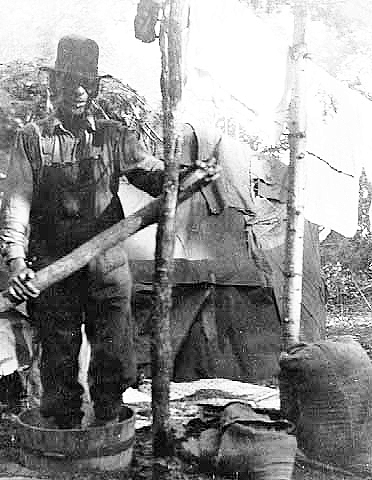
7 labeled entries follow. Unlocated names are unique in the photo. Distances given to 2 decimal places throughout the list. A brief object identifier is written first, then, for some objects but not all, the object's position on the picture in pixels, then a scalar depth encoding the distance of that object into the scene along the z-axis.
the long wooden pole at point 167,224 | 3.15
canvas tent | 5.52
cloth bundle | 3.06
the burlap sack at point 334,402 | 3.40
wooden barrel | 3.01
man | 3.17
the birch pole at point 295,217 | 4.14
